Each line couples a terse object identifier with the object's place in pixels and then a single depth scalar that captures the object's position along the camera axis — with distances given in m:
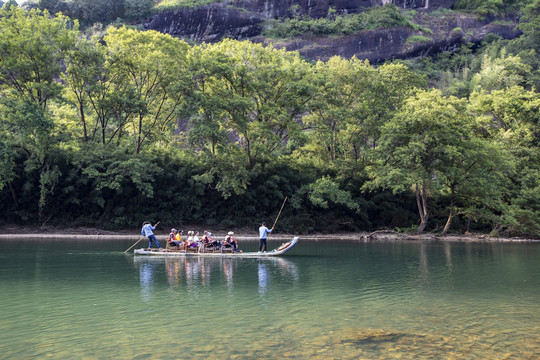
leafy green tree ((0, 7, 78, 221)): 32.12
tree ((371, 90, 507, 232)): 34.38
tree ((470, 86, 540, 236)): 36.38
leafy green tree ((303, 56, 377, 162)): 39.56
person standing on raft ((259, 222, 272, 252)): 23.71
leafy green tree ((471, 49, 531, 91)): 58.09
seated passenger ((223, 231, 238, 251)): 23.86
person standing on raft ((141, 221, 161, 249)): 25.01
